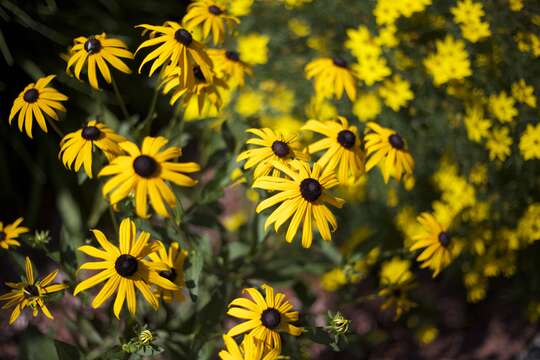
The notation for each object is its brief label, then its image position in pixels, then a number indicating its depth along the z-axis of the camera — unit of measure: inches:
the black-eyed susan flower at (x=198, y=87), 30.7
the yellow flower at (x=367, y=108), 37.9
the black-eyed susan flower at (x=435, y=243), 31.5
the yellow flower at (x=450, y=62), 36.2
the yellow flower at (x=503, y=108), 35.9
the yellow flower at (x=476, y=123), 36.2
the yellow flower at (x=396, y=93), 37.0
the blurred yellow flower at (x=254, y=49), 40.6
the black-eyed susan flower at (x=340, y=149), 31.1
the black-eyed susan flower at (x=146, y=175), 27.3
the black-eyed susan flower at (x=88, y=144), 29.1
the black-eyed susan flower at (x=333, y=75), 33.9
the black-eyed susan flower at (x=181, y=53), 29.8
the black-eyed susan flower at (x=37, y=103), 29.8
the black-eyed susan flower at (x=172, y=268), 30.3
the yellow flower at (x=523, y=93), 35.5
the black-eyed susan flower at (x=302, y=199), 28.7
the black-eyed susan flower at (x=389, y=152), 31.9
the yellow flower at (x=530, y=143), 34.9
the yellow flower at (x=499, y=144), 35.8
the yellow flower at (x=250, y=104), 43.5
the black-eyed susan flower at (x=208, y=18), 32.3
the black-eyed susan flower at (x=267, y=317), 28.5
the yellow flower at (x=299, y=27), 41.5
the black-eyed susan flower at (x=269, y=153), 29.7
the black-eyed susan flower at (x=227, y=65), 33.1
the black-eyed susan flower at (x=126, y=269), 28.3
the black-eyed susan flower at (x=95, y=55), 30.0
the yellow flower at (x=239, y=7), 38.6
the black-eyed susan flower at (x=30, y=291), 29.0
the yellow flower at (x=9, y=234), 30.5
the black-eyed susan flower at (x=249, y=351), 27.9
